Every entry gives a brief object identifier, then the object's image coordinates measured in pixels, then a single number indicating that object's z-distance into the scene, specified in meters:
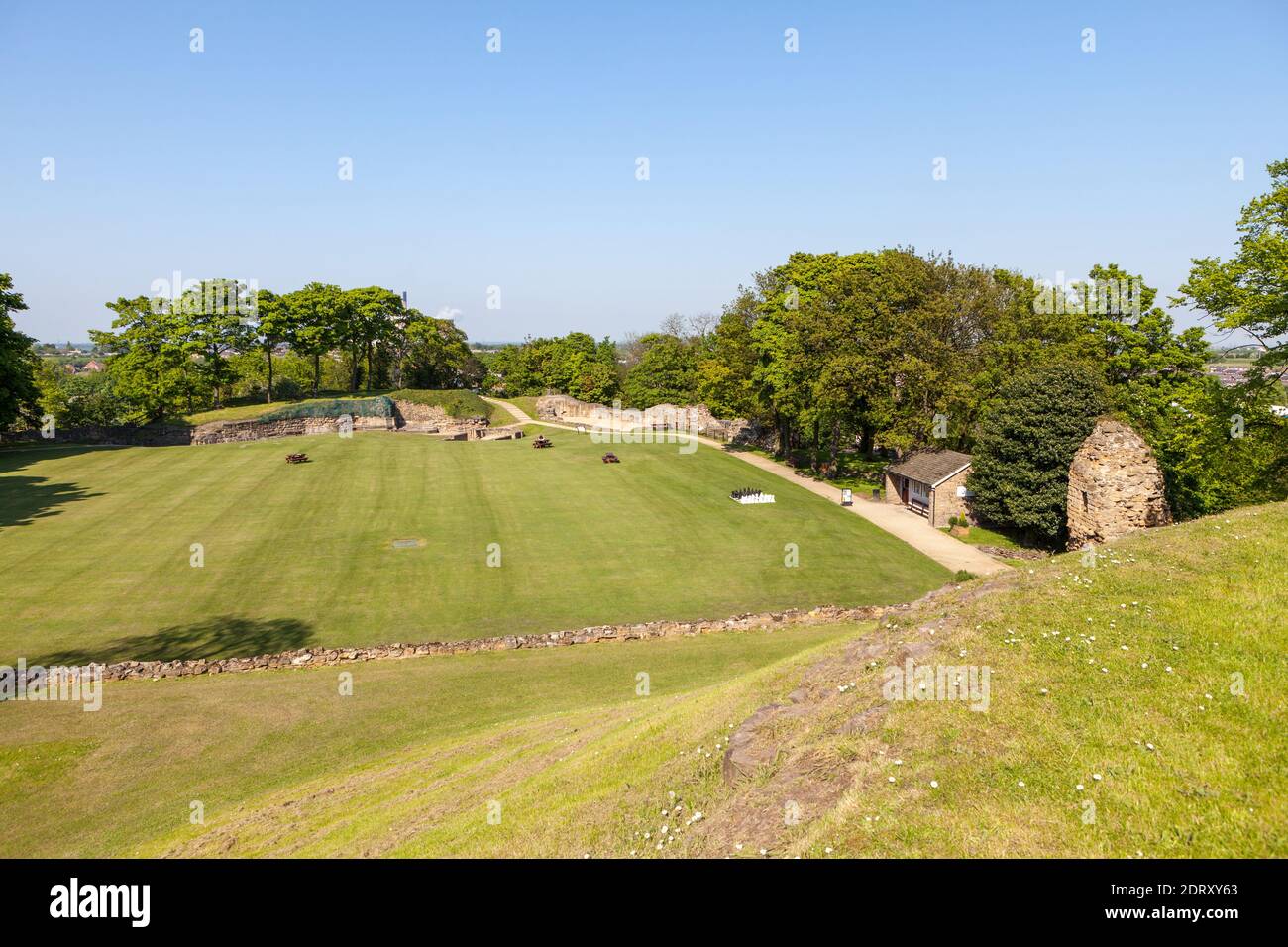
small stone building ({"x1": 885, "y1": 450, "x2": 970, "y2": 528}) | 45.88
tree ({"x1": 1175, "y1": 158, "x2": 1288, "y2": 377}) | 26.33
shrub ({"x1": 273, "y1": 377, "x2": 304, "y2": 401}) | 86.69
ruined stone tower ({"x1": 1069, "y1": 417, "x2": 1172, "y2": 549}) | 35.19
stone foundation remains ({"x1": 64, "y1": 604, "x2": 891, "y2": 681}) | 24.66
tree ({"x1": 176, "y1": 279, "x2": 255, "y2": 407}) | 75.14
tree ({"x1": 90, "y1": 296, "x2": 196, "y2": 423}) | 70.62
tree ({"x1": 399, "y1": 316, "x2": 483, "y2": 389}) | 101.06
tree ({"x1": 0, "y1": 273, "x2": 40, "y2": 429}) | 58.72
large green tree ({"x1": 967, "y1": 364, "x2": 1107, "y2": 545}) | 39.47
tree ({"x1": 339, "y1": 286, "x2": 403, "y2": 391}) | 86.50
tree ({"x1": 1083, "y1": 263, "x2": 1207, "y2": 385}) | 43.12
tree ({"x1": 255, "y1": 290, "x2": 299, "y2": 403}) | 79.75
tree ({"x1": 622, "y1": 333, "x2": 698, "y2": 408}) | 106.69
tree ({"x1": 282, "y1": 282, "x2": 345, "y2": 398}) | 82.50
